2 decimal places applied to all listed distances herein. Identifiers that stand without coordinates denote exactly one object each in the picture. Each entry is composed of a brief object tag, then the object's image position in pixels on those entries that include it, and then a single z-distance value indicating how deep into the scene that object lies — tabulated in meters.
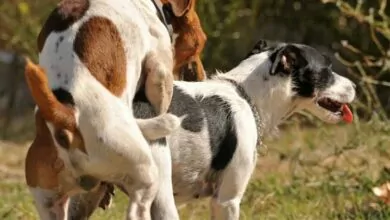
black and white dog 8.88
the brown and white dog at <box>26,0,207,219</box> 7.45
